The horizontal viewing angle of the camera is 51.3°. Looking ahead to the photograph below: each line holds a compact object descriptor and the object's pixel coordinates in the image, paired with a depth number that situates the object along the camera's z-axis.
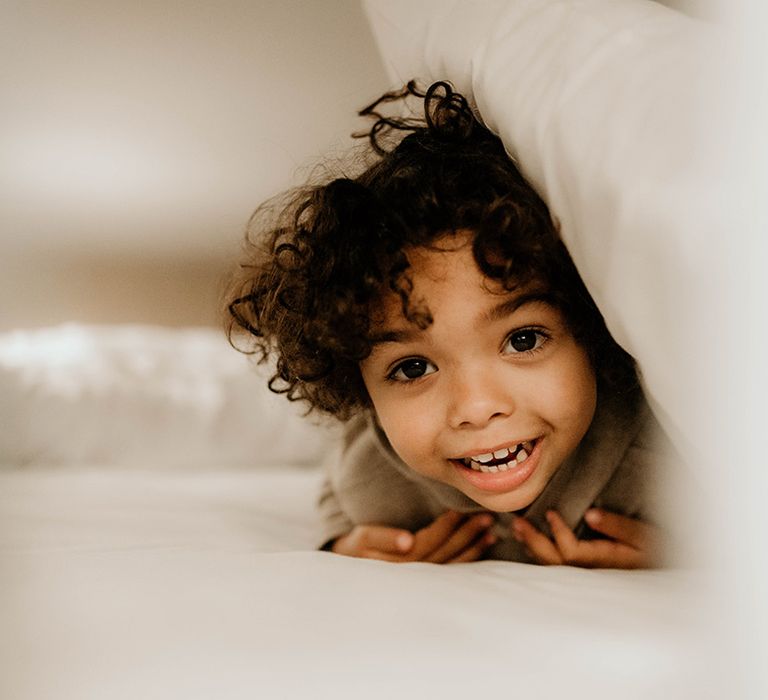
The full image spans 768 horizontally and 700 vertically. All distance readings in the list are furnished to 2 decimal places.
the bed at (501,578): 0.36
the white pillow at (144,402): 1.08
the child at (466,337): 0.57
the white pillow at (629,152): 0.37
